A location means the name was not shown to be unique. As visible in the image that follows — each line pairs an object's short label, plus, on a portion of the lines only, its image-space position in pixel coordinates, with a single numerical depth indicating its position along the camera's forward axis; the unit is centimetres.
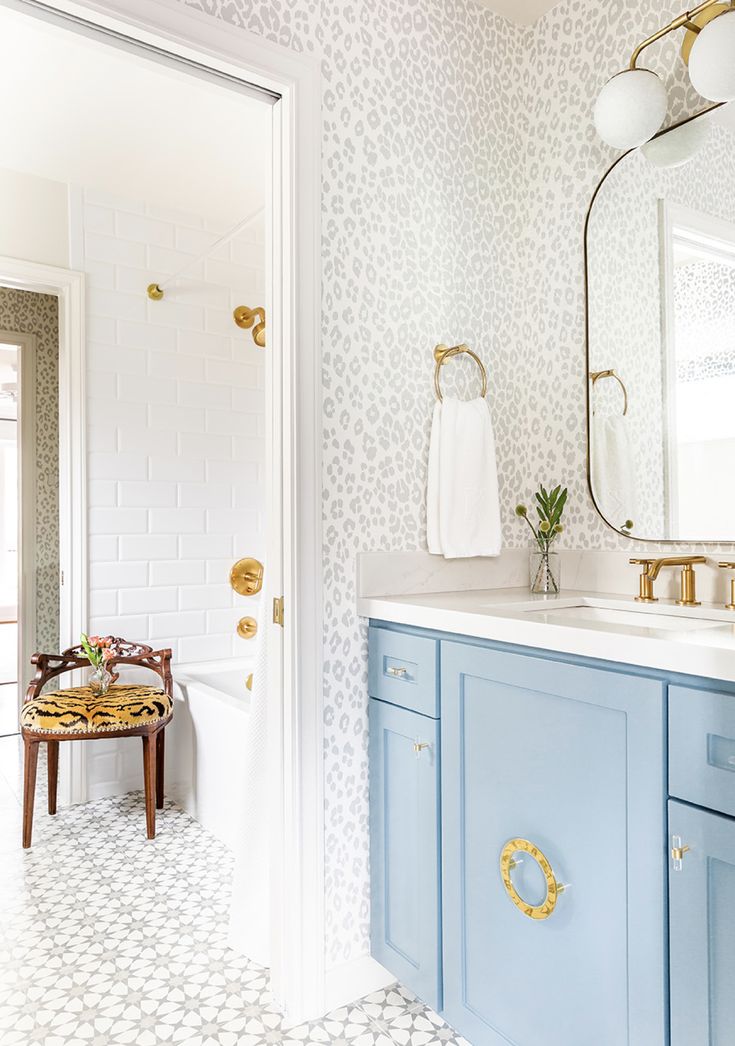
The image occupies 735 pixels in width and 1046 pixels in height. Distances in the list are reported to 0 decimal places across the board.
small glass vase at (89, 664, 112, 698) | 277
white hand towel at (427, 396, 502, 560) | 186
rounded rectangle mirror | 160
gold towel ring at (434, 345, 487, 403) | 189
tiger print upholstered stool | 254
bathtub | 255
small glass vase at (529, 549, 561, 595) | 187
